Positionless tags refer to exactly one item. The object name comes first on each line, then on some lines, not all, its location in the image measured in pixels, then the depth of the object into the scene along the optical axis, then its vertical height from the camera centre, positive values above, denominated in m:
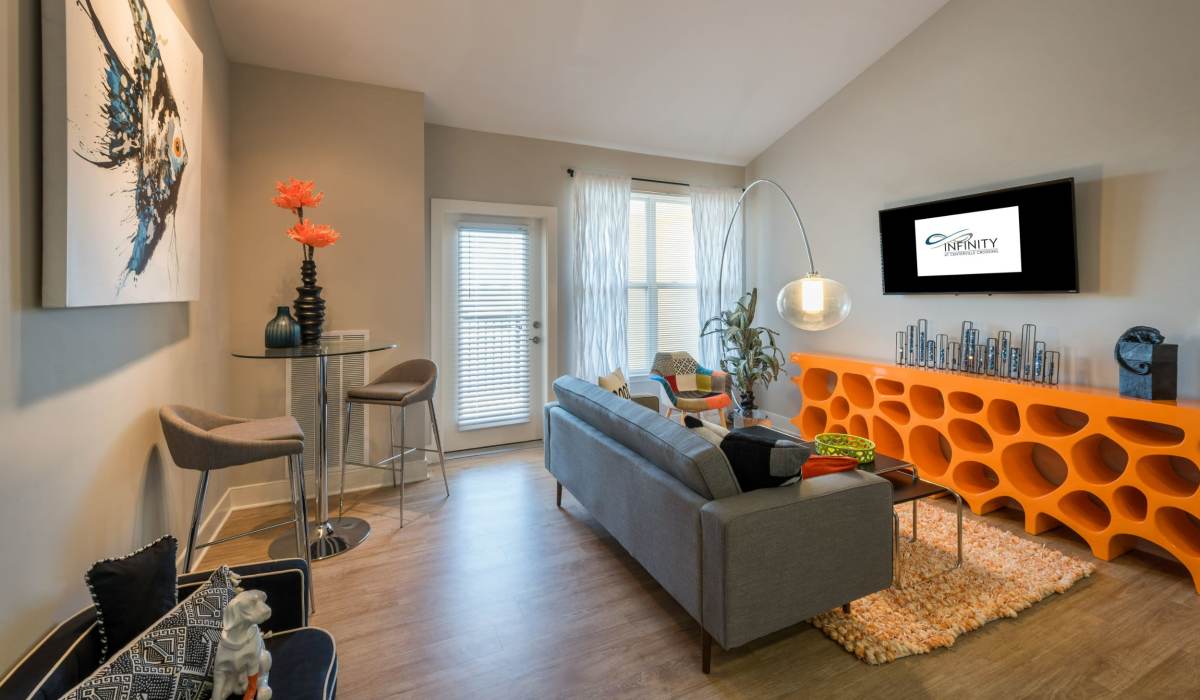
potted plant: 4.36 -0.04
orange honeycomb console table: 2.54 -0.59
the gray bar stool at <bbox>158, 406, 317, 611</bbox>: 1.96 -0.33
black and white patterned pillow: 0.98 -0.60
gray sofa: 1.78 -0.67
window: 5.16 +0.71
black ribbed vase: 3.14 +0.30
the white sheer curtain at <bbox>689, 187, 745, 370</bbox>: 5.33 +0.99
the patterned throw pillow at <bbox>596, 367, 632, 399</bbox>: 3.51 -0.21
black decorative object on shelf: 2.55 -0.08
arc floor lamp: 2.79 +0.26
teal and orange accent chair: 4.36 -0.28
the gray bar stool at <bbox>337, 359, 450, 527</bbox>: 3.08 -0.21
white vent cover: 3.50 -0.28
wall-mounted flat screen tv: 3.08 +0.69
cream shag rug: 2.02 -1.06
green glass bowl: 2.51 -0.46
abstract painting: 1.28 +0.61
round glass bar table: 2.74 -0.94
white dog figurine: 1.08 -0.60
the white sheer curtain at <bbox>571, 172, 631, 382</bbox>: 4.76 +0.72
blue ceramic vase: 2.90 +0.14
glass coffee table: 2.28 -0.62
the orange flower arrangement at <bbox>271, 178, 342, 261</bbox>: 2.88 +0.82
